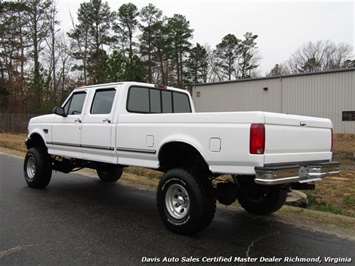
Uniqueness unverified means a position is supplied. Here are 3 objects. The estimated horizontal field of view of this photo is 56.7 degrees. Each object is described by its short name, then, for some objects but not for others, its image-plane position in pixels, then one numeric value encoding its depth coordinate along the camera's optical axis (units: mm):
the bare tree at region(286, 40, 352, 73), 47844
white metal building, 21344
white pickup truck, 3807
